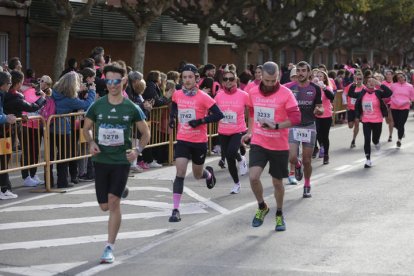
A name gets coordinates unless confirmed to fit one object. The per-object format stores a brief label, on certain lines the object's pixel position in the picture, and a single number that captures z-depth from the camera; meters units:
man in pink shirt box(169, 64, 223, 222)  10.38
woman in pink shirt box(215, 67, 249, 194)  12.50
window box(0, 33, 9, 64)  27.02
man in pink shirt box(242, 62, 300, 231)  9.50
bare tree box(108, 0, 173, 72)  23.55
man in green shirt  8.14
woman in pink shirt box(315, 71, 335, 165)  15.88
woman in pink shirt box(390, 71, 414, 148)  19.47
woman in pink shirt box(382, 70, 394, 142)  20.38
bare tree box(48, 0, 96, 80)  20.64
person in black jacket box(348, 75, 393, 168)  15.88
